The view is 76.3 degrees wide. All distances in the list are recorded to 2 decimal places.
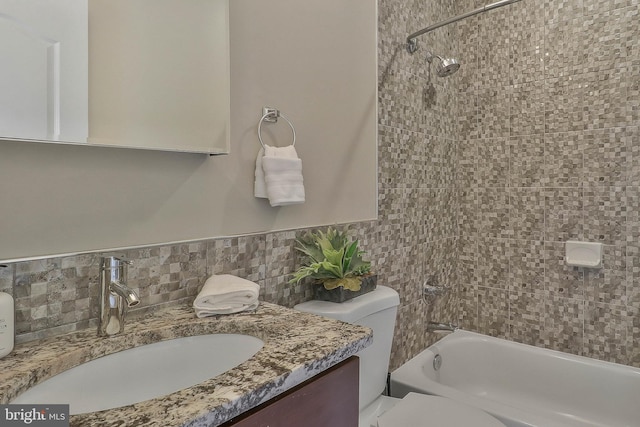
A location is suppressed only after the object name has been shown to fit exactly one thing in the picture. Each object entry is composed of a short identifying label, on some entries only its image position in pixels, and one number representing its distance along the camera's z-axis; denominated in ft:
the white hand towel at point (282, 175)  4.17
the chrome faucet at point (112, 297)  2.93
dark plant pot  4.51
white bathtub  6.02
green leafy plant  4.48
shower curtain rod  5.82
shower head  6.37
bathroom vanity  1.91
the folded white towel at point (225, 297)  3.35
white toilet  4.39
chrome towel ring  4.33
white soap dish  6.52
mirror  2.73
